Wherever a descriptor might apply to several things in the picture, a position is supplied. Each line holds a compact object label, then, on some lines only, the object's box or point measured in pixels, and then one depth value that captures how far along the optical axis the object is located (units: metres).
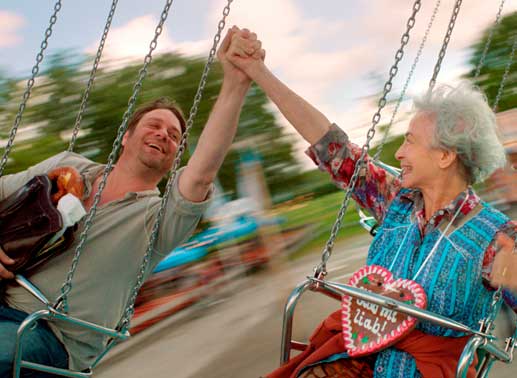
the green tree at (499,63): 8.91
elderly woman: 1.91
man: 2.21
